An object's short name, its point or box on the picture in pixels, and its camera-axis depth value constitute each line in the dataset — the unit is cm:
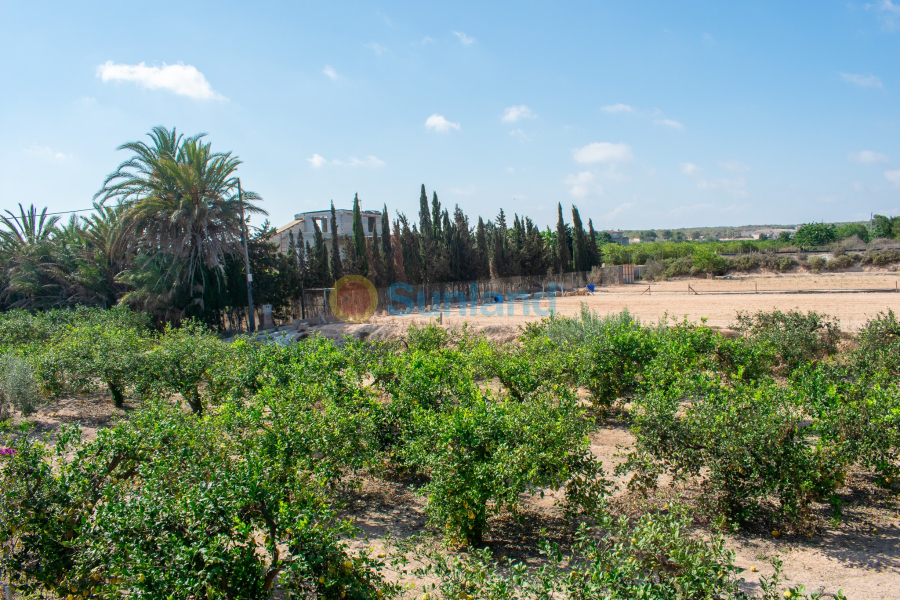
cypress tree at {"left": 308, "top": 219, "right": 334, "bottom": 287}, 3238
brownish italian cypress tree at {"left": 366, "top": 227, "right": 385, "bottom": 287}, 3597
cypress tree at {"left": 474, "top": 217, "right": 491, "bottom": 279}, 4450
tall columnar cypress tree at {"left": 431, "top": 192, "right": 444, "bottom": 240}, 4529
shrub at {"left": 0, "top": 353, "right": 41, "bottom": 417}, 1065
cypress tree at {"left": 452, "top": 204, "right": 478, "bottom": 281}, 4323
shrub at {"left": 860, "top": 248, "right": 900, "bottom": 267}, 5222
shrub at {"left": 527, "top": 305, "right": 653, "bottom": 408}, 1017
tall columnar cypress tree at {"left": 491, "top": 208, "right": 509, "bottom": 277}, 4678
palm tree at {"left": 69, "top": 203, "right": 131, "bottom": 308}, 2905
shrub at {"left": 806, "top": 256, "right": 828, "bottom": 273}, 5400
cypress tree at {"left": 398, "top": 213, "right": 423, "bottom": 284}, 3872
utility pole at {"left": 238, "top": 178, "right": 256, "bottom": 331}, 2559
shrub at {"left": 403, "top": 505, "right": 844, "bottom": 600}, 353
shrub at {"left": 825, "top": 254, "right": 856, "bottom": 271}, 5338
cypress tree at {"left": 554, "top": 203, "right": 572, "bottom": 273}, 5216
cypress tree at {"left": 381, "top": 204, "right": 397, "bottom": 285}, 3700
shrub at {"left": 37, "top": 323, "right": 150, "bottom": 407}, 1116
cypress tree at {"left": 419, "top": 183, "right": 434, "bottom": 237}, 4422
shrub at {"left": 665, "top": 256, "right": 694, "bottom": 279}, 5881
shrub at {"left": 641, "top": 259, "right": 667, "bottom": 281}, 5944
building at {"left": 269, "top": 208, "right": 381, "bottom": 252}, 4672
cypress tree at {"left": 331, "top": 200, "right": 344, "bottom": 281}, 3362
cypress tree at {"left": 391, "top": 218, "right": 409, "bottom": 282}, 3836
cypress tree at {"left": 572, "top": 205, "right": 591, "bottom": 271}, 5306
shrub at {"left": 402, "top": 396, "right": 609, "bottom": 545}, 545
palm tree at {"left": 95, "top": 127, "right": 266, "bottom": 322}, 2511
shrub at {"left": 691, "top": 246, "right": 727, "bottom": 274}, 5741
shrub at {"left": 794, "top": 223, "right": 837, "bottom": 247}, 7381
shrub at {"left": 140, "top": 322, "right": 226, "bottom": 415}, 1071
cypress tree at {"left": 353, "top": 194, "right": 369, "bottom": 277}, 3447
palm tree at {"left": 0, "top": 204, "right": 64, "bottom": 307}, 2939
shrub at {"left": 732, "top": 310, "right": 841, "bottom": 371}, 1242
